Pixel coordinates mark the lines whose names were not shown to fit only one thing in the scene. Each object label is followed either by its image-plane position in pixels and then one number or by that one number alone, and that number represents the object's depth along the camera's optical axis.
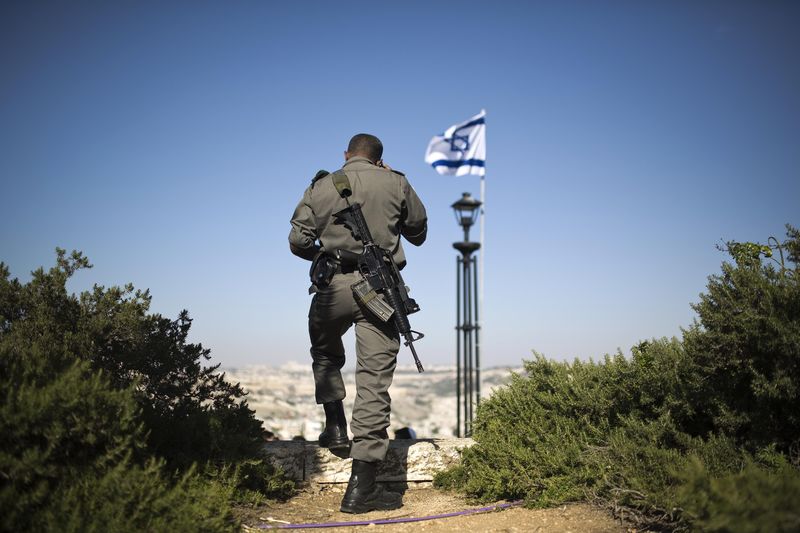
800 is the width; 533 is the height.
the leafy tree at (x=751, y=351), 3.66
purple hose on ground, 4.09
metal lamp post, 11.12
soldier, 4.57
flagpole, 11.18
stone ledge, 5.25
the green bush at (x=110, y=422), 2.96
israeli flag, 13.55
